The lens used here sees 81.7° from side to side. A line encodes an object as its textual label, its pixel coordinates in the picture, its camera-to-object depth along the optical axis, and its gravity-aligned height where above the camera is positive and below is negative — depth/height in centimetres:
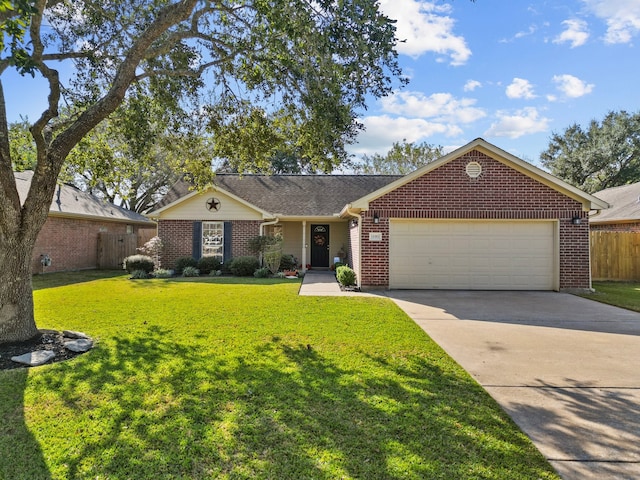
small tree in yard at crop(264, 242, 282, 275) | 1584 -57
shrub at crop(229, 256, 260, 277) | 1532 -92
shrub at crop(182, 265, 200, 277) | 1518 -115
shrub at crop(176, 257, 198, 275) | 1581 -82
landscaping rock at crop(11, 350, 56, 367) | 486 -152
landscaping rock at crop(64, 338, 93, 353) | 539 -150
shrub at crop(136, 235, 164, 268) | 1584 -21
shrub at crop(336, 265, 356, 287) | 1159 -109
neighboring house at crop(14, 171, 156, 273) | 1552 +79
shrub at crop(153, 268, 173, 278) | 1486 -118
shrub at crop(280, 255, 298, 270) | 1661 -87
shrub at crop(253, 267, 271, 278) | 1499 -119
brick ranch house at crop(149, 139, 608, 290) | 1112 +46
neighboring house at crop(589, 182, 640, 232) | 1538 +125
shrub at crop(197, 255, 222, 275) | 1581 -90
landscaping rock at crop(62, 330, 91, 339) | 606 -148
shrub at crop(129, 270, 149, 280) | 1441 -121
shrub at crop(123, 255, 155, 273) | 1538 -82
